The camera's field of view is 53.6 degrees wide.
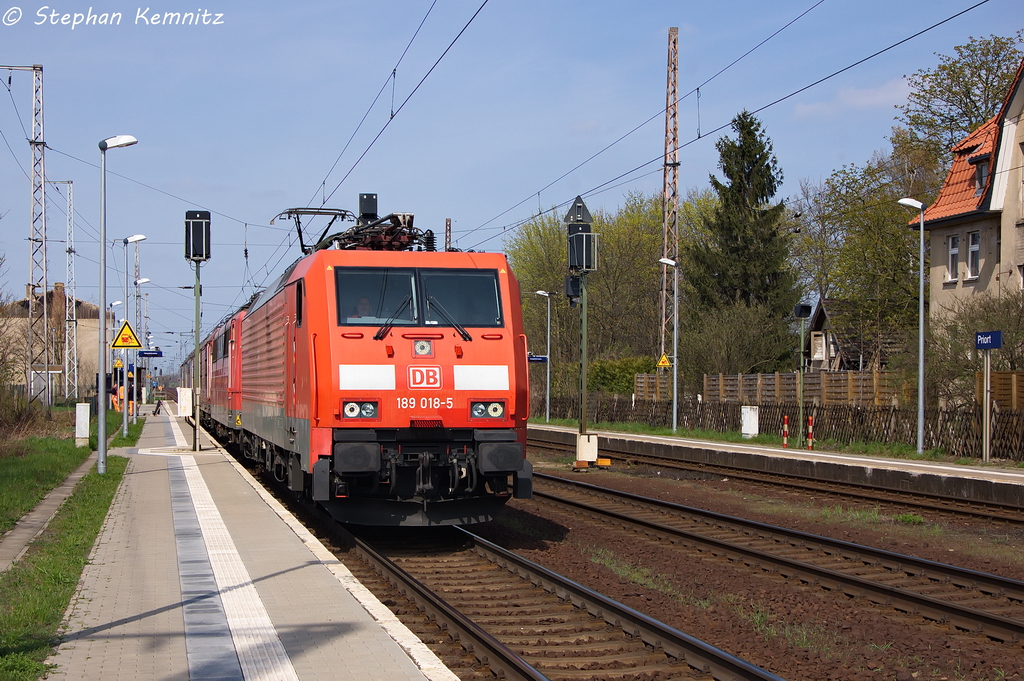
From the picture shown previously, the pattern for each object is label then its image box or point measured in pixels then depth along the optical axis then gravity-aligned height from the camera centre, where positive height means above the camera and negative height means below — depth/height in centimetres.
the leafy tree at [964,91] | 4000 +1115
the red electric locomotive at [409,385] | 1045 -20
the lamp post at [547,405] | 4616 -184
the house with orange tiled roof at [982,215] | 3234 +506
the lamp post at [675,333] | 3159 +106
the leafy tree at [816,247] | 4806 +613
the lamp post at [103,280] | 1914 +169
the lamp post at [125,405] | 3275 -139
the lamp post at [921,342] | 2334 +57
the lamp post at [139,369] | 6194 -20
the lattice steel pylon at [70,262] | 4706 +480
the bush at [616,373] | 4556 -32
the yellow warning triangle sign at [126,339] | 2383 +63
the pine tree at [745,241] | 4350 +543
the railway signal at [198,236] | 2502 +322
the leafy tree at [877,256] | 4206 +465
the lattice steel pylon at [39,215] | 3478 +543
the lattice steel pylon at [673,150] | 3228 +690
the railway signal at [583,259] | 2119 +227
